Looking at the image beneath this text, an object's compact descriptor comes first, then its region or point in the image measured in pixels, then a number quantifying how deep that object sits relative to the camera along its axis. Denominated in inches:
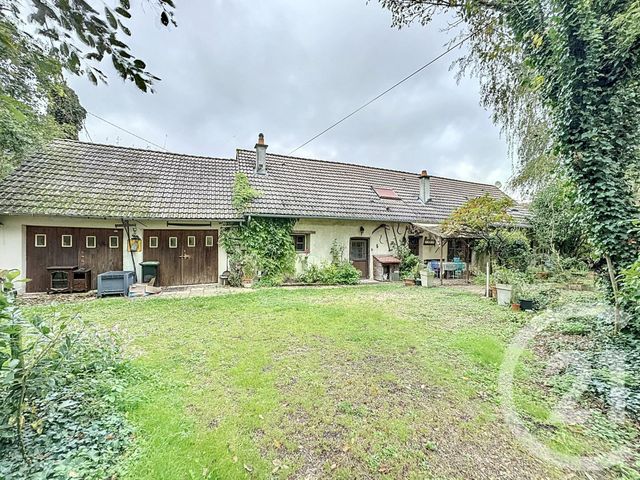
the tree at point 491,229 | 374.0
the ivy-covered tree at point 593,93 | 165.6
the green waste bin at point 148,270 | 351.3
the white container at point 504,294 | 292.5
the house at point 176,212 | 326.0
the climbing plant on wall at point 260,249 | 390.3
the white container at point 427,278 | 413.4
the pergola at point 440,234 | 429.8
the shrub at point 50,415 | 75.7
